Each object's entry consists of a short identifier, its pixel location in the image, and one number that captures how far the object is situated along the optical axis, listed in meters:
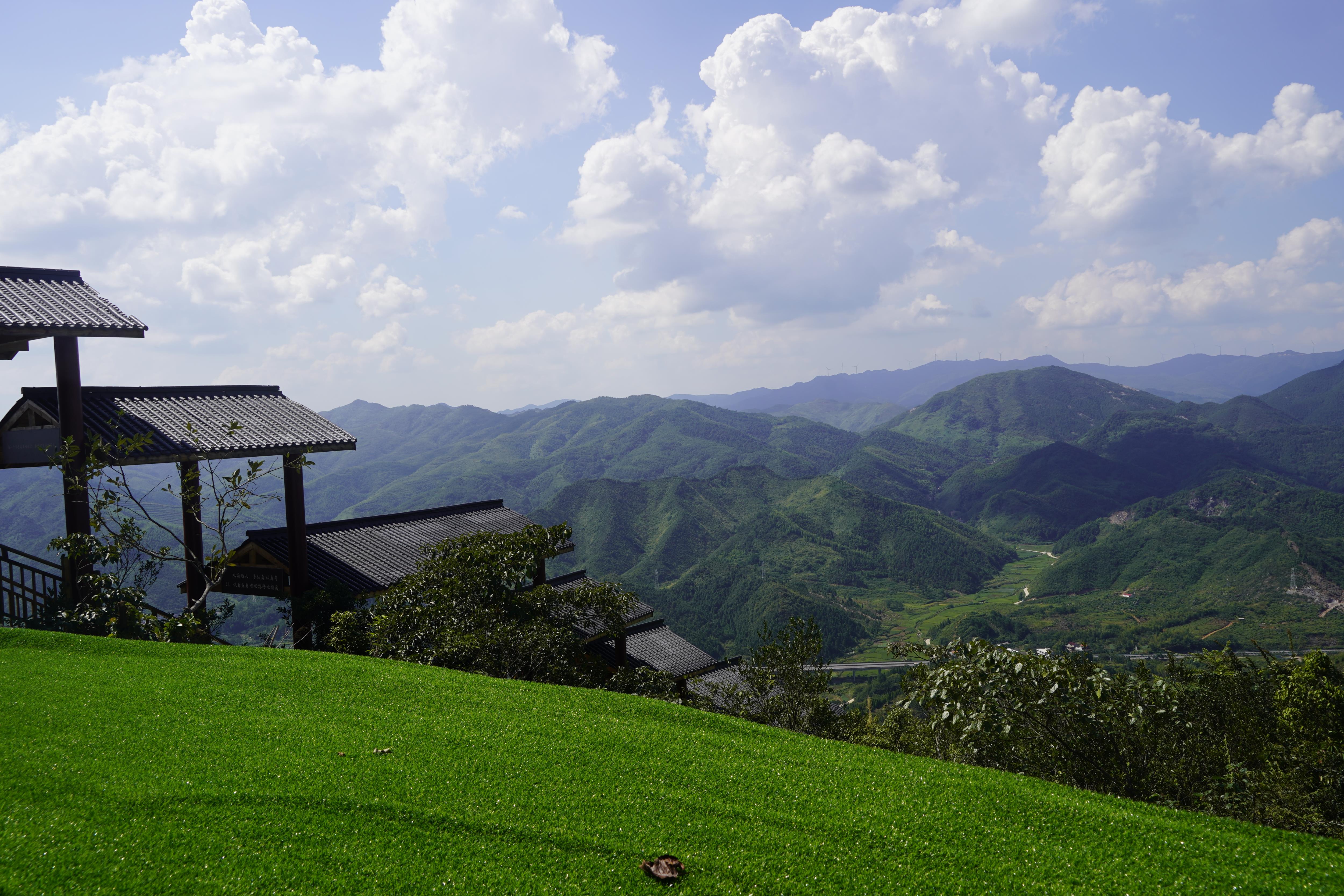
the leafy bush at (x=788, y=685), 14.12
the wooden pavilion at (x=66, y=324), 13.35
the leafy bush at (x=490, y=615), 12.52
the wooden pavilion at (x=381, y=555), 17.77
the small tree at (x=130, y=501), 13.38
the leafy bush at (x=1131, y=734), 8.41
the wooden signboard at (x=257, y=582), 17.56
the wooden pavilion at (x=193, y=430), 14.48
